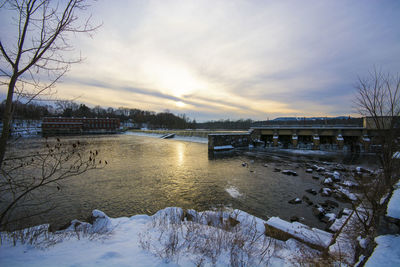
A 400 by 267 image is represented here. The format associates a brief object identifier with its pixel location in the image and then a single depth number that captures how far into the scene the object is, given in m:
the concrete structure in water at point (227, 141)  28.44
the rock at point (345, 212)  7.21
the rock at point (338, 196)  9.29
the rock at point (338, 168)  15.48
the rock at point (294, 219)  7.26
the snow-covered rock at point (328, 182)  11.61
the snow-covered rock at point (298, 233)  4.92
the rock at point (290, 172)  14.25
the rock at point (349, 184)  10.46
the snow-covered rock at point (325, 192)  9.92
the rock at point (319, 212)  7.66
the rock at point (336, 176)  12.61
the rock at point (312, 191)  10.17
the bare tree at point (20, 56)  3.28
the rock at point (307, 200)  8.83
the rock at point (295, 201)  8.98
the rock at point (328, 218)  7.05
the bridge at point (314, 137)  25.74
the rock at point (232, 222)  6.10
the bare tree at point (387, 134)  5.75
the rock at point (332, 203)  8.67
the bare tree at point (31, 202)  7.62
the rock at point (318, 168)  15.38
